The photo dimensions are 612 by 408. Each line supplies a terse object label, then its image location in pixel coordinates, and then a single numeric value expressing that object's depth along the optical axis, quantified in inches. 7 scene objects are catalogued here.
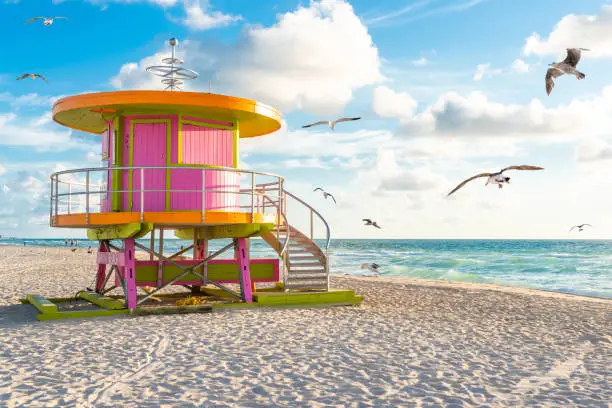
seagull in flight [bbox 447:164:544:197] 474.6
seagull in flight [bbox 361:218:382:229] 852.9
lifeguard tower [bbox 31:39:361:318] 516.7
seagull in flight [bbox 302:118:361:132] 678.5
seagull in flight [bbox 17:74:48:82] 704.5
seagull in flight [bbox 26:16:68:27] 653.3
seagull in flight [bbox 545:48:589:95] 457.3
